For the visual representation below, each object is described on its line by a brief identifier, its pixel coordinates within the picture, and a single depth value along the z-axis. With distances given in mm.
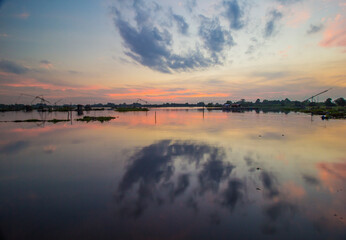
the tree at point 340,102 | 124688
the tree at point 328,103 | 127856
